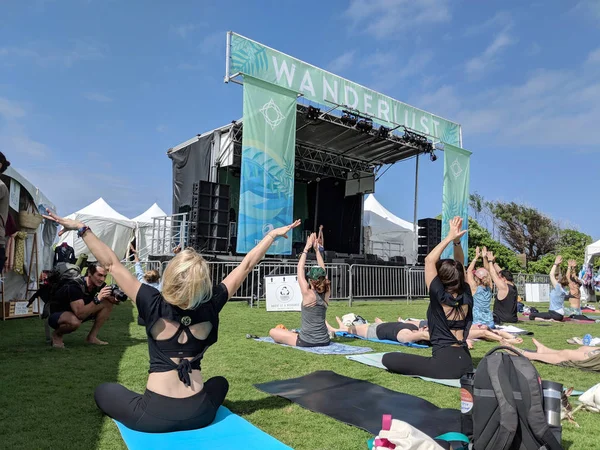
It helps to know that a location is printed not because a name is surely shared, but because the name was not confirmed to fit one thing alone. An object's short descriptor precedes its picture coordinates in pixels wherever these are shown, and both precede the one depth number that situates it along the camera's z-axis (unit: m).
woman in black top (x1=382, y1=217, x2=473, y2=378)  4.20
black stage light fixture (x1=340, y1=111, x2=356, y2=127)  15.99
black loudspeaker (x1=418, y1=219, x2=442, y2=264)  18.92
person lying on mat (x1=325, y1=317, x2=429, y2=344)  6.47
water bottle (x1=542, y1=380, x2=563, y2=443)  2.27
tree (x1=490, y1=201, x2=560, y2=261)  35.94
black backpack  2.24
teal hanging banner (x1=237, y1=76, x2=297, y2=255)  12.27
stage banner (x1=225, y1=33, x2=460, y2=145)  12.23
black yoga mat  3.05
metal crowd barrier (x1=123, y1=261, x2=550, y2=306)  12.36
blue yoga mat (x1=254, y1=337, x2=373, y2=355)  5.60
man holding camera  5.61
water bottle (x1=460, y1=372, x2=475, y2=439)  2.51
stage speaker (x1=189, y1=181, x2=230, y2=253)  12.40
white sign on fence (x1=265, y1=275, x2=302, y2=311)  10.85
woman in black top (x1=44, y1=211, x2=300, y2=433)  2.59
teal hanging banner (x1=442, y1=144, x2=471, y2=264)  18.41
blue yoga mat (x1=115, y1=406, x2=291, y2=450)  2.58
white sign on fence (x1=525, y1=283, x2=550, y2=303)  16.95
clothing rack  8.26
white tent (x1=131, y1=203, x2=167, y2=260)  22.84
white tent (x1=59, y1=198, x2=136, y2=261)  24.14
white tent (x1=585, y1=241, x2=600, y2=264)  20.40
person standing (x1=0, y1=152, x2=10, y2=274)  4.12
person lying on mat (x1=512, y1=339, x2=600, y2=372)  5.03
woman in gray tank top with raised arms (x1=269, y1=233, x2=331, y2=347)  5.81
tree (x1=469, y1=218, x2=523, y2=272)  28.80
